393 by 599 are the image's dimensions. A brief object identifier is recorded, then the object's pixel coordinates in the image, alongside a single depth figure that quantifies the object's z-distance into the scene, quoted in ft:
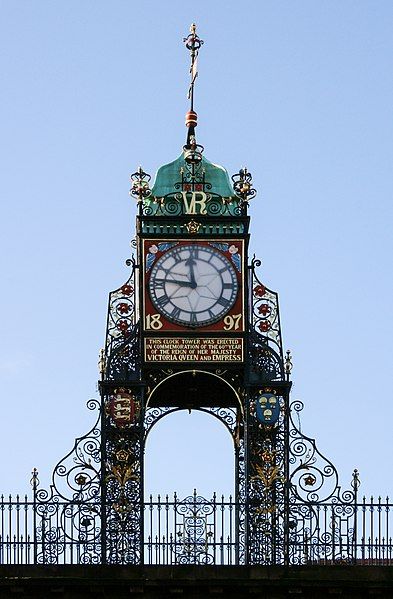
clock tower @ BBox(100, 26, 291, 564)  183.21
